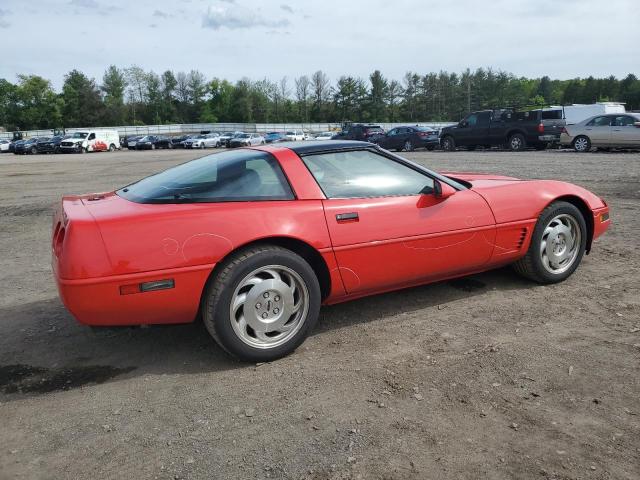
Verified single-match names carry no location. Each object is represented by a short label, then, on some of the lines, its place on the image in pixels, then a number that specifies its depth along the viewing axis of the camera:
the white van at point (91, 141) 41.97
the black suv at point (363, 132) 30.11
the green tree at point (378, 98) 101.19
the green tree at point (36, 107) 92.12
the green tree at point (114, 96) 95.06
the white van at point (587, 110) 24.09
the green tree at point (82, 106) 92.81
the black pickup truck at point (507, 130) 20.31
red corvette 2.83
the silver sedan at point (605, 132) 16.55
